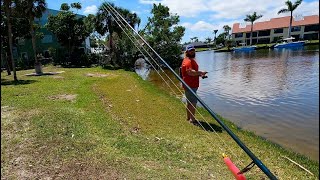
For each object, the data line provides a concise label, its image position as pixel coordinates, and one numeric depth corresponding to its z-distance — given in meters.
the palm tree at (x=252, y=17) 58.79
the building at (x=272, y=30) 52.65
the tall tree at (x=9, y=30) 11.29
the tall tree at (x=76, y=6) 23.66
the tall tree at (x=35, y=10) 15.83
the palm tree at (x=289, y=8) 45.65
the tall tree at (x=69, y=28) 24.35
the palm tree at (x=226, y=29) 76.16
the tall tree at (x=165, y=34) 27.24
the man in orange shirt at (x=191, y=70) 5.32
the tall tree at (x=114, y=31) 23.75
